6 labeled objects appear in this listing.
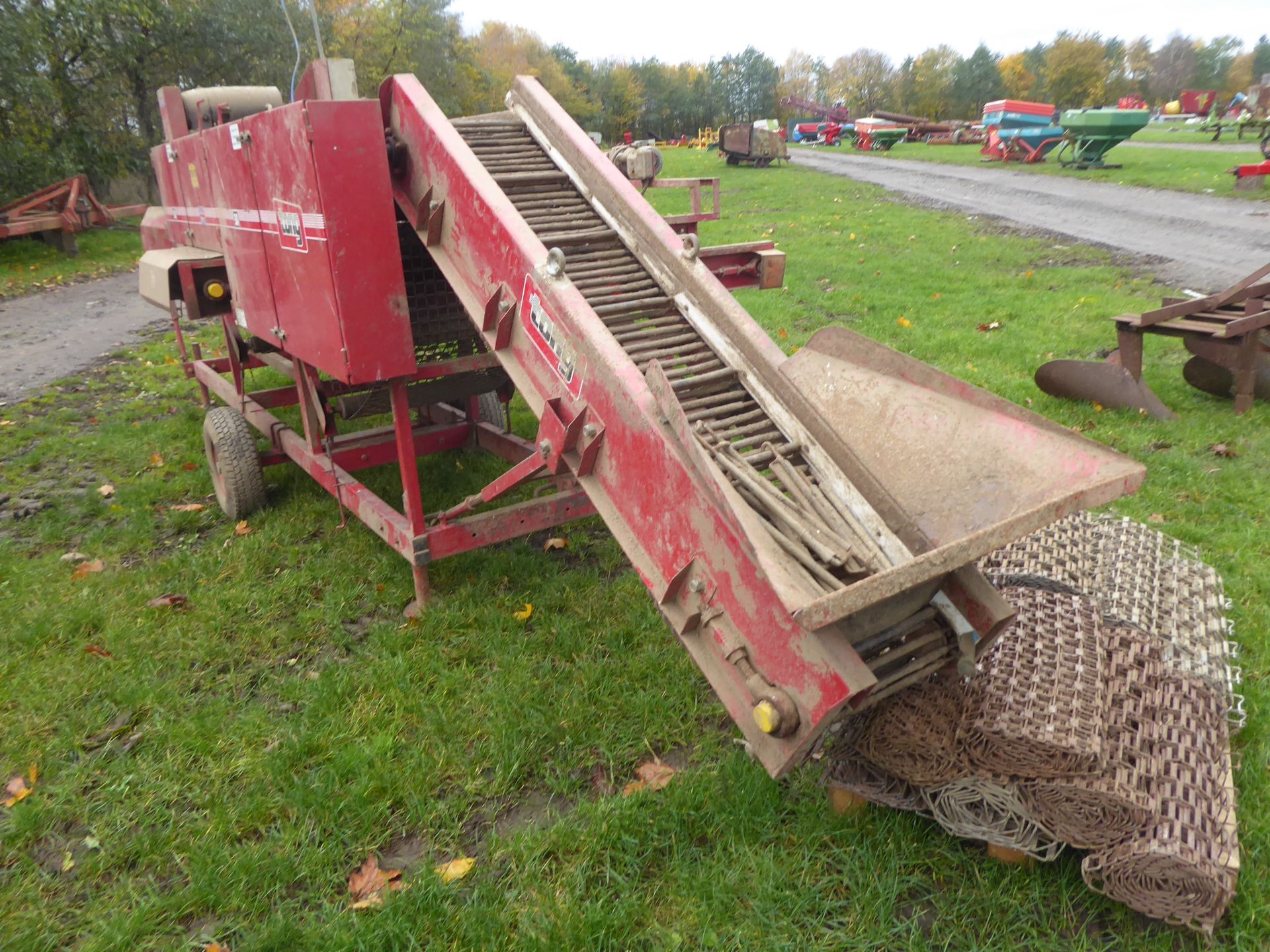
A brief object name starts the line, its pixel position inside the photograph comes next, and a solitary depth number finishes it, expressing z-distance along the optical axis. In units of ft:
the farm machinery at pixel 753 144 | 89.56
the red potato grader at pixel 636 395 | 7.33
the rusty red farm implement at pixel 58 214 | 50.20
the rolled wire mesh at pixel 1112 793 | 7.46
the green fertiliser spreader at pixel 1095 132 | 68.80
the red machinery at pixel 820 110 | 159.74
